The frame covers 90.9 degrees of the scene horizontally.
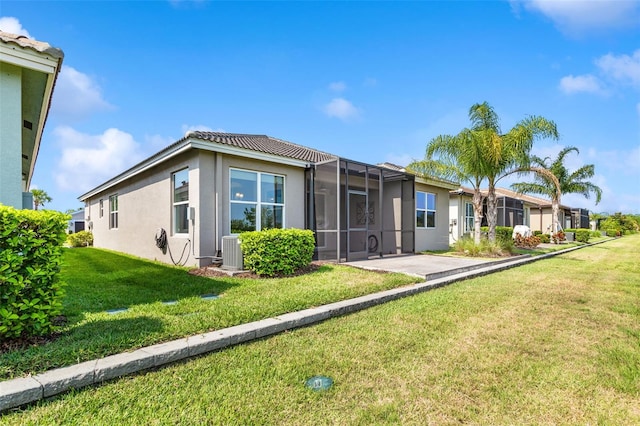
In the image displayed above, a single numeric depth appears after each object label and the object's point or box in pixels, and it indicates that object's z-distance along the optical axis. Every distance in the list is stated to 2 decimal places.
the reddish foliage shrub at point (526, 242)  18.95
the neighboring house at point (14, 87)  4.33
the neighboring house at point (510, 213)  20.97
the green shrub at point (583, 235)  25.42
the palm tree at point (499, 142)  13.51
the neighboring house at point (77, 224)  35.62
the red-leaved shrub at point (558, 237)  23.36
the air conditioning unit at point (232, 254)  8.00
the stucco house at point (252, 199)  8.77
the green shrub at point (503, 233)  14.65
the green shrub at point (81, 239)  20.77
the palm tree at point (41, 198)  43.50
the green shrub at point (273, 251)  7.38
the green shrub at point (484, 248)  13.19
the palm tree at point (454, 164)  13.75
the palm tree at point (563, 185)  25.33
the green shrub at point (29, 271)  3.12
